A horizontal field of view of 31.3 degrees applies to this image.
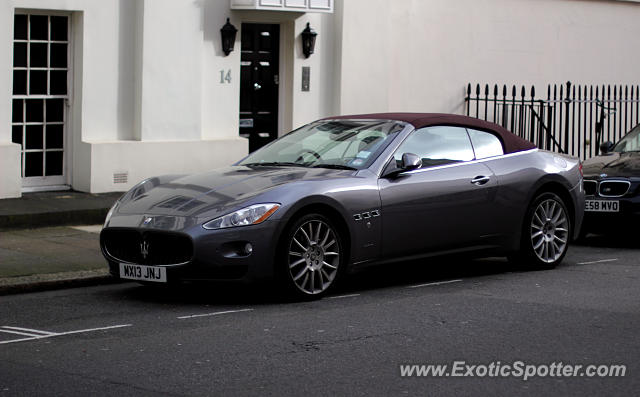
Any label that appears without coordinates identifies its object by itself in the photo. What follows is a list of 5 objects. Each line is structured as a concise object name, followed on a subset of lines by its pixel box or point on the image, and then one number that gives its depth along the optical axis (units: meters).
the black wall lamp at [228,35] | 16.77
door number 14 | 17.06
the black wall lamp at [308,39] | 17.84
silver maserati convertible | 9.03
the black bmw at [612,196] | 13.02
